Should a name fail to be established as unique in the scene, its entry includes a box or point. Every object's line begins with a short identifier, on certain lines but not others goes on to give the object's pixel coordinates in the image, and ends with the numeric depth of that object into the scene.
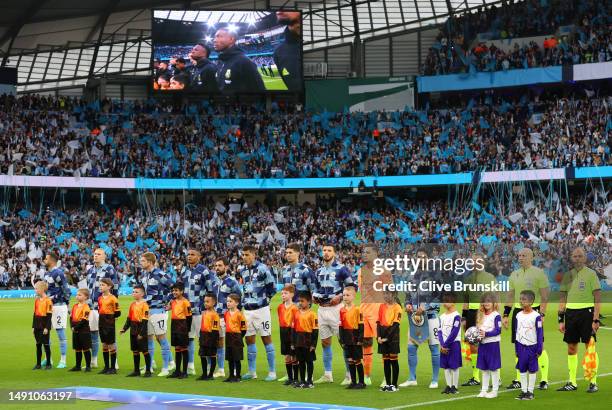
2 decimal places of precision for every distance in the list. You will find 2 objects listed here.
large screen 63.59
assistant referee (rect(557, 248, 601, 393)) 15.99
